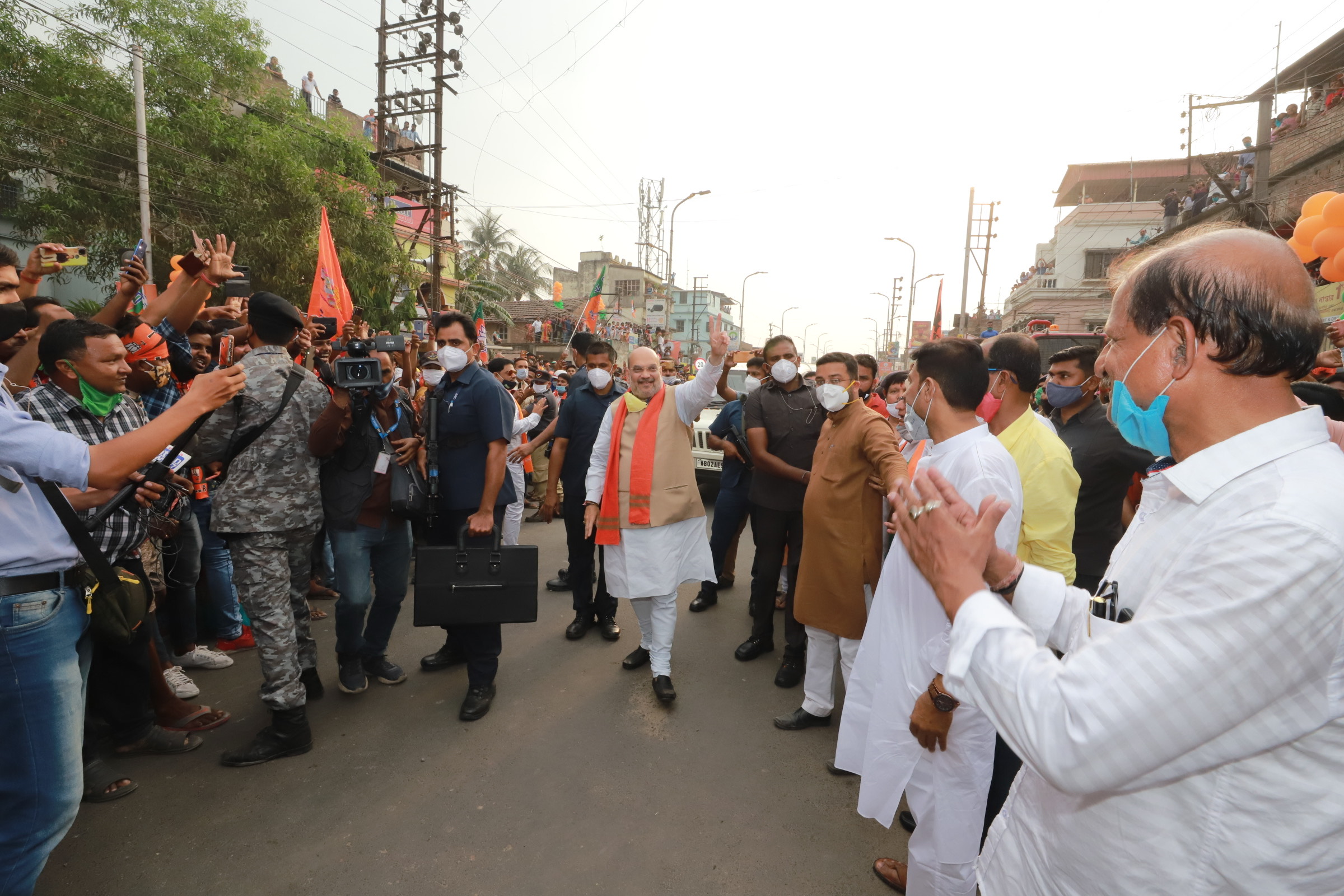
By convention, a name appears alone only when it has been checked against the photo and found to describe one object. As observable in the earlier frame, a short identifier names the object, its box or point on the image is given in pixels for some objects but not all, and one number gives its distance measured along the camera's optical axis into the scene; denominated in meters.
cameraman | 3.41
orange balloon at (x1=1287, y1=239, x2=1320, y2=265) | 4.56
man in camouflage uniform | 3.12
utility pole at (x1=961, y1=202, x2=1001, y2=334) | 25.89
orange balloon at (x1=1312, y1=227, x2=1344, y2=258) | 4.21
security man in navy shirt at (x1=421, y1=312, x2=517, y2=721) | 3.64
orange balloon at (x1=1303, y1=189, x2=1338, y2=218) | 4.53
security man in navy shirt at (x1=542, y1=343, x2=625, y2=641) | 4.79
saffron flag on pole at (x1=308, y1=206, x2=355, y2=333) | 6.41
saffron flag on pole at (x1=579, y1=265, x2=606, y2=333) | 16.62
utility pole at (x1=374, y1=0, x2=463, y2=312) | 16.58
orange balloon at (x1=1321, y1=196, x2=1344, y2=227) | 4.27
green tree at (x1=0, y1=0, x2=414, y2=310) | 12.76
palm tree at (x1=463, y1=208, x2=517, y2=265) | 37.72
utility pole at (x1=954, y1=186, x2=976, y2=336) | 23.95
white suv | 8.40
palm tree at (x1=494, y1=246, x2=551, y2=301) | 37.84
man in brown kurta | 3.32
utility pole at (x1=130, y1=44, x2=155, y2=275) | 12.59
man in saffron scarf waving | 4.00
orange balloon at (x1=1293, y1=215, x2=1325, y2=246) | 4.43
